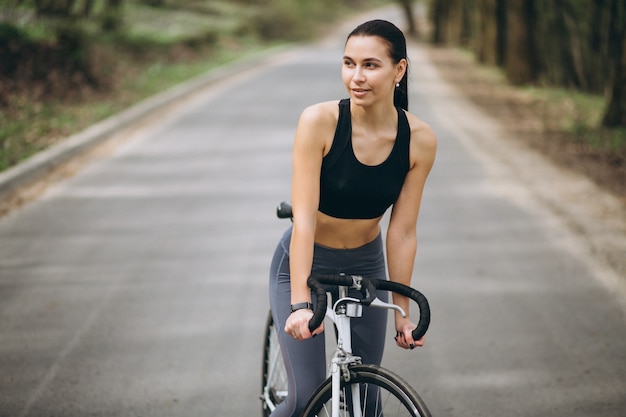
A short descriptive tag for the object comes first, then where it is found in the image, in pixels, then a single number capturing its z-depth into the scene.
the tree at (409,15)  52.84
